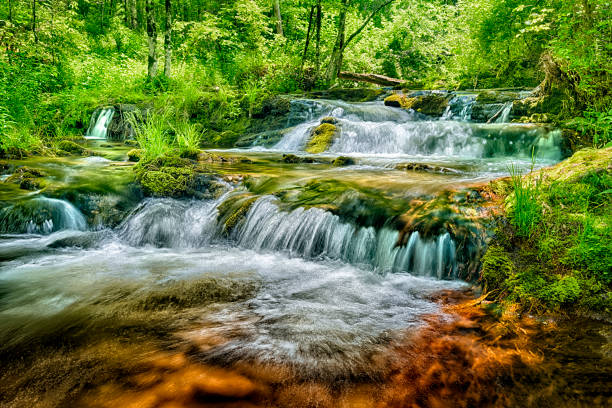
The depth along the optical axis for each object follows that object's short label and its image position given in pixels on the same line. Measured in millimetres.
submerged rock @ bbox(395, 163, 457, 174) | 6274
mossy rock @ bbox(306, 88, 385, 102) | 14095
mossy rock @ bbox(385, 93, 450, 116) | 11484
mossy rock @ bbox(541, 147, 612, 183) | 2941
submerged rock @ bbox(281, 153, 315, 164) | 8055
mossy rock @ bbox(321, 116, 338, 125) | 10461
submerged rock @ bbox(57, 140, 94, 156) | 8336
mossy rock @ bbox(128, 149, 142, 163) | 7610
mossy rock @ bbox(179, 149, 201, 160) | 7309
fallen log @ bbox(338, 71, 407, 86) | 16750
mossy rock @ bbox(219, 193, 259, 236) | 4836
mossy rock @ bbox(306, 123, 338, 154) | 9841
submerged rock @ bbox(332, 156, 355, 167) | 7488
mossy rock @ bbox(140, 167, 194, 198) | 5637
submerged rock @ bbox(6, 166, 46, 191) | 5324
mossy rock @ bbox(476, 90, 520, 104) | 10305
